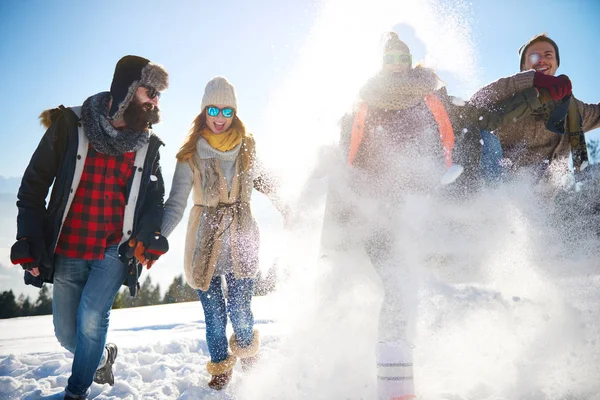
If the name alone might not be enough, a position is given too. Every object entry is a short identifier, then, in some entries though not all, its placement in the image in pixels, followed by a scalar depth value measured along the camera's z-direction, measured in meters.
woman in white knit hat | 2.75
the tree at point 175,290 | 32.75
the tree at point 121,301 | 34.18
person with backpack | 2.30
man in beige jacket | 2.80
